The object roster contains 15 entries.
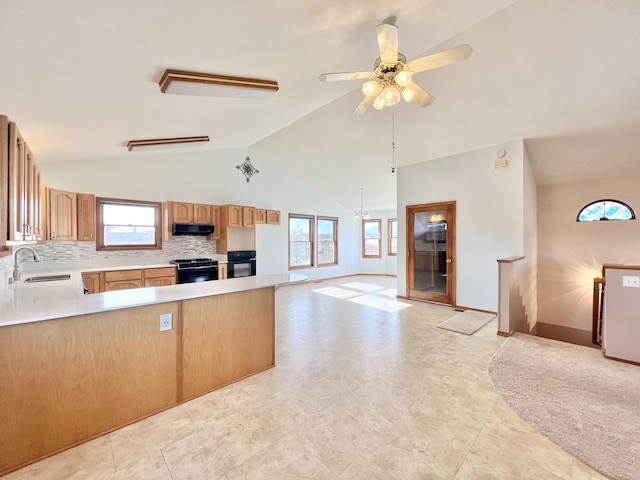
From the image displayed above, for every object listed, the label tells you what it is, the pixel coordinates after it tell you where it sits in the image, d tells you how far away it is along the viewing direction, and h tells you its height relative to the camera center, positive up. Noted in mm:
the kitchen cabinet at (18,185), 1809 +410
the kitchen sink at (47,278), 3265 -489
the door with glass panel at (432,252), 5160 -268
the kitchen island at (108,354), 1605 -835
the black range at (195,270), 4953 -585
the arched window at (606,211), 5012 +511
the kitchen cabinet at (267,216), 6797 +577
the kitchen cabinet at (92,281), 4020 -637
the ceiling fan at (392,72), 1877 +1307
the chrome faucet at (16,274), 2885 -376
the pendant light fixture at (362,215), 7861 +687
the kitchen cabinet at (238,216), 5996 +507
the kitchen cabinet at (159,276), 4645 -655
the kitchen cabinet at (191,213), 5417 +537
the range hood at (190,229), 5305 +196
